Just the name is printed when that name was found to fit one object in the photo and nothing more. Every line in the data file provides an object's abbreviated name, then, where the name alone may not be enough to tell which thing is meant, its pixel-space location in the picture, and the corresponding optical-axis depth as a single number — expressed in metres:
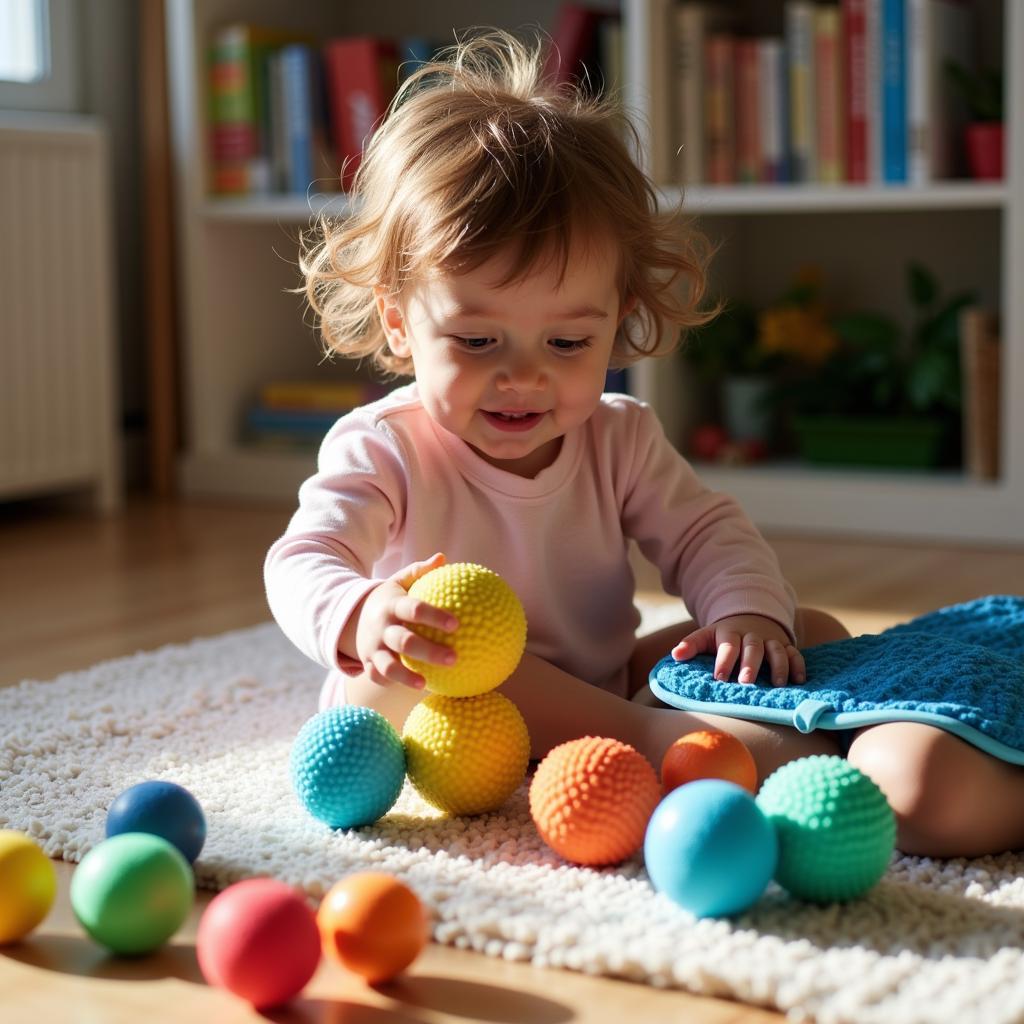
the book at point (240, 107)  2.74
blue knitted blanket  0.97
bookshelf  2.19
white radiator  2.48
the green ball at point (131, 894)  0.79
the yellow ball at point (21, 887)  0.83
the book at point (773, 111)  2.39
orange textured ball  0.91
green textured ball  0.84
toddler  1.10
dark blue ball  0.90
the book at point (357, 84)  2.68
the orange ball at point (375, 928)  0.77
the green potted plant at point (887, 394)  2.32
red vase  2.18
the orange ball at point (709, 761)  0.98
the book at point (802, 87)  2.35
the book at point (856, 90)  2.28
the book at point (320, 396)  2.72
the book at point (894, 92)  2.24
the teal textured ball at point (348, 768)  0.97
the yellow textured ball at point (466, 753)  1.00
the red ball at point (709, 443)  2.50
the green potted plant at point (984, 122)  2.19
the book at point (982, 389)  2.21
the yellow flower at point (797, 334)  2.48
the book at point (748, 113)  2.41
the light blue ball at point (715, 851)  0.82
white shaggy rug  0.75
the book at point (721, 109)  2.42
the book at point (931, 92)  2.22
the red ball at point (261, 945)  0.74
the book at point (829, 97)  2.32
